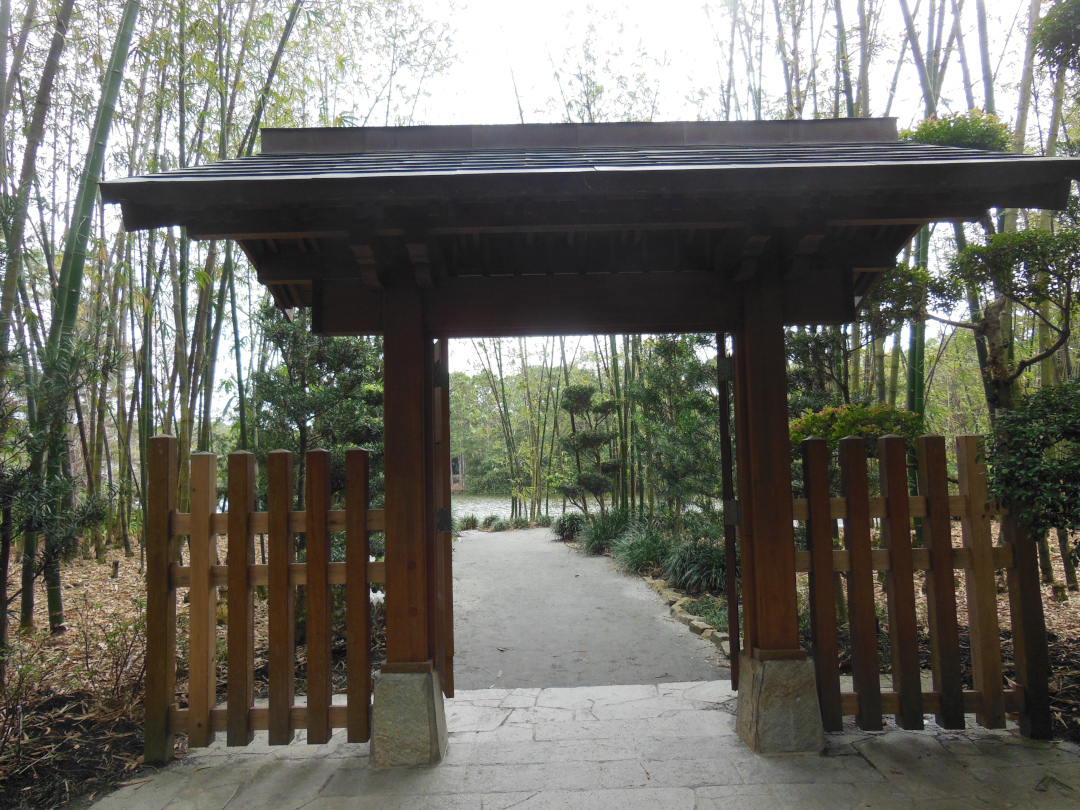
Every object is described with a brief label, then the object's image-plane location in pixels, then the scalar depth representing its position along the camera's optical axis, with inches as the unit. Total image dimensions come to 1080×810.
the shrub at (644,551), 251.0
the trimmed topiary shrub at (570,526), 363.3
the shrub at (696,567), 204.1
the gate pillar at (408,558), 82.7
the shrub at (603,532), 310.2
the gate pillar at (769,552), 83.5
